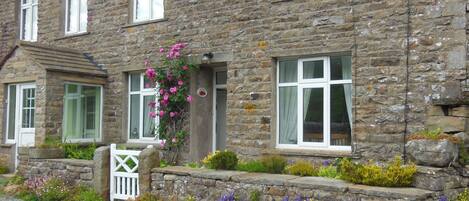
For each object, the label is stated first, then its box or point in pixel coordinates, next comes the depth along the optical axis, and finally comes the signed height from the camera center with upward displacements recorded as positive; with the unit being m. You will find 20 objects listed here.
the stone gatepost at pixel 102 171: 9.48 -1.00
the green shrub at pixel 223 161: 8.48 -0.70
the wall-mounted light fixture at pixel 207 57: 11.09 +1.39
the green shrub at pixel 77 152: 11.62 -0.80
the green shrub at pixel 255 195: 7.35 -1.12
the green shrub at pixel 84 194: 9.27 -1.44
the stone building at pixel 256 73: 8.55 +0.99
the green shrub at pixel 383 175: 6.50 -0.71
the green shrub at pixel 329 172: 7.82 -0.83
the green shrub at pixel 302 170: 8.12 -0.81
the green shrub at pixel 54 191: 9.75 -1.43
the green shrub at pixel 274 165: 8.41 -0.76
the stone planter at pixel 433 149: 6.73 -0.38
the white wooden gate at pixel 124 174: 9.15 -1.03
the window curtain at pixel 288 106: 10.09 +0.29
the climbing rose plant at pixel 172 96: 11.52 +0.54
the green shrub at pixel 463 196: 6.80 -1.02
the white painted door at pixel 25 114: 12.98 +0.09
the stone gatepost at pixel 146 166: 8.85 -0.84
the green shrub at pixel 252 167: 8.41 -0.81
